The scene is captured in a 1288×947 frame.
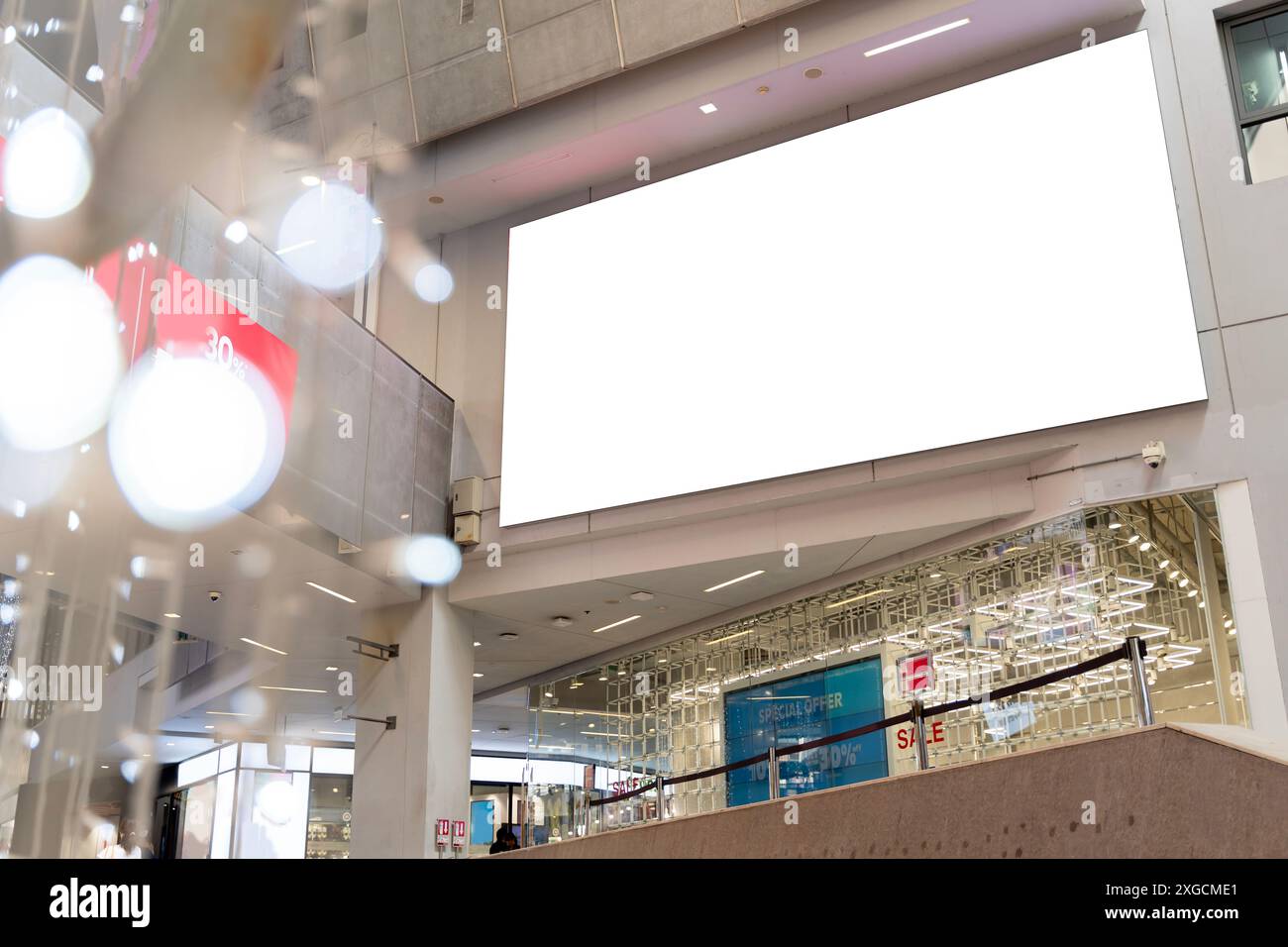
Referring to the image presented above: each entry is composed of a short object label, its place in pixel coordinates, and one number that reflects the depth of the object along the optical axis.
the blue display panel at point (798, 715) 12.28
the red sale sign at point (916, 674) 11.78
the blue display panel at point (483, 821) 29.59
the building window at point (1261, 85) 10.52
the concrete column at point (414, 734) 12.95
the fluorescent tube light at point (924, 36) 11.60
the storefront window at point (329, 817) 27.50
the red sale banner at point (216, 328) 9.16
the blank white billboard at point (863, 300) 10.72
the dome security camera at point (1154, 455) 10.14
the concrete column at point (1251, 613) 9.26
